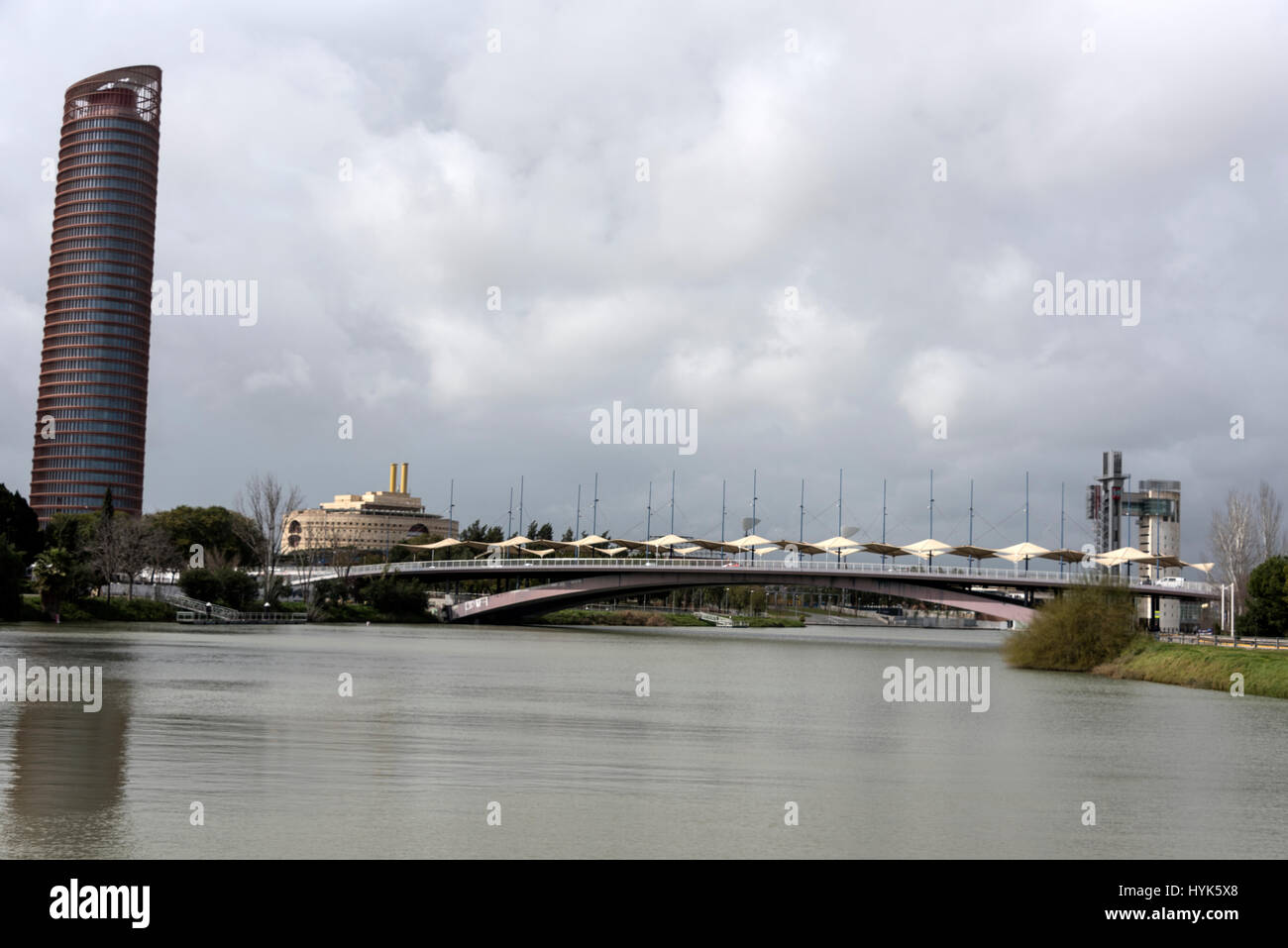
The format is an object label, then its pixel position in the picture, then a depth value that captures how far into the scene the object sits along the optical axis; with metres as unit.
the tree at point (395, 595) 104.94
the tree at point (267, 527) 95.72
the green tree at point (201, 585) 83.38
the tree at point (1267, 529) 85.62
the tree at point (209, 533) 111.38
